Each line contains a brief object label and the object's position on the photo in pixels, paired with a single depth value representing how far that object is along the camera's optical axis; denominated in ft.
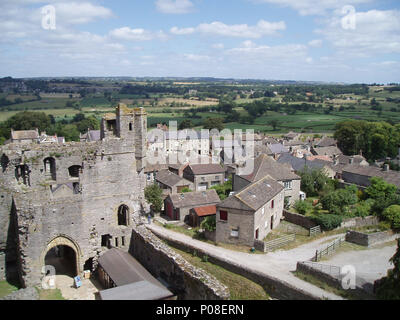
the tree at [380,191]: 115.03
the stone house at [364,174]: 133.69
